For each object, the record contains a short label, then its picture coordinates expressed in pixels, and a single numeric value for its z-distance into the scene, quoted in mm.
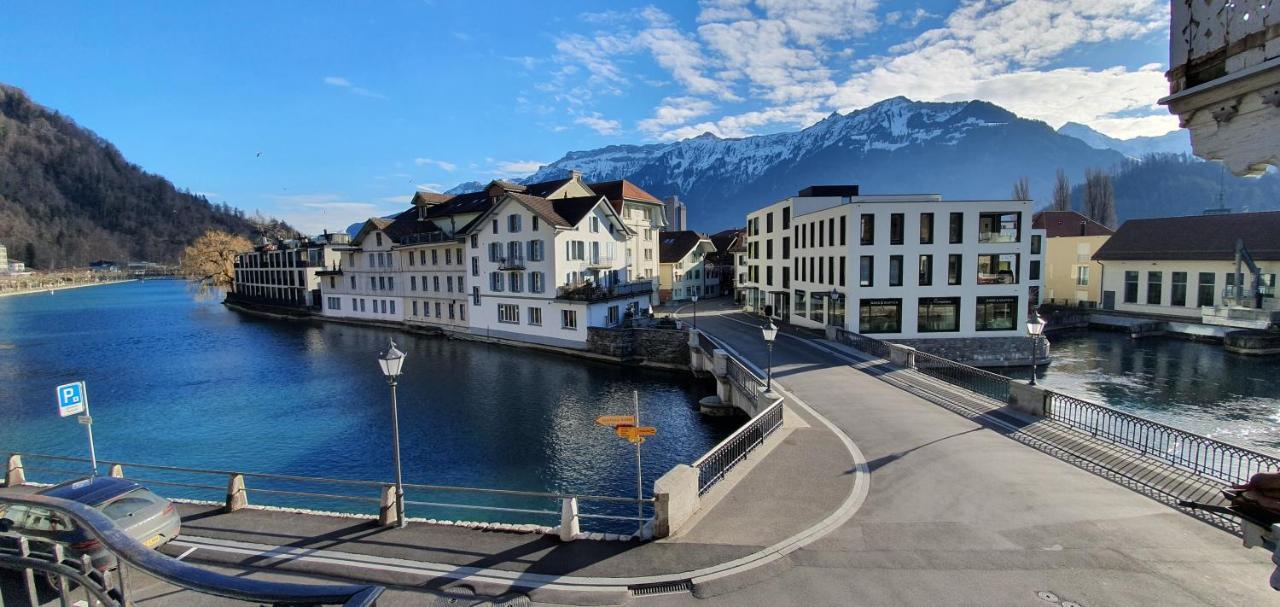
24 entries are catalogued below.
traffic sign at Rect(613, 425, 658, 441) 11969
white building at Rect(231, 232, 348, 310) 78125
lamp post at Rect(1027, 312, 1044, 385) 18047
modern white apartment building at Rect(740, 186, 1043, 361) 35688
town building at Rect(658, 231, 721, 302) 72312
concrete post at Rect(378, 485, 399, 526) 11953
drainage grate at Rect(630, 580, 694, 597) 9234
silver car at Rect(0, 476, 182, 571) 9242
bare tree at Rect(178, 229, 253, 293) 92750
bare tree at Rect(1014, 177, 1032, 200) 95000
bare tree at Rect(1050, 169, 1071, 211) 92812
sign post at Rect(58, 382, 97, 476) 15135
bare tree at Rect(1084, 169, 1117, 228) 92000
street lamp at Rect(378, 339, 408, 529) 12070
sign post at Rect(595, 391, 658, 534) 11992
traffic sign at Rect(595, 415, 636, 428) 12656
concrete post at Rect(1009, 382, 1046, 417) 17531
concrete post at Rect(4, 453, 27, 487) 15445
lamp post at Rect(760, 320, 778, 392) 19409
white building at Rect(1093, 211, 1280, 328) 44469
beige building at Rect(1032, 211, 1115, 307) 60900
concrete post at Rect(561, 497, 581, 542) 10961
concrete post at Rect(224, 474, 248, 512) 13289
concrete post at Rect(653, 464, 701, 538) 10789
